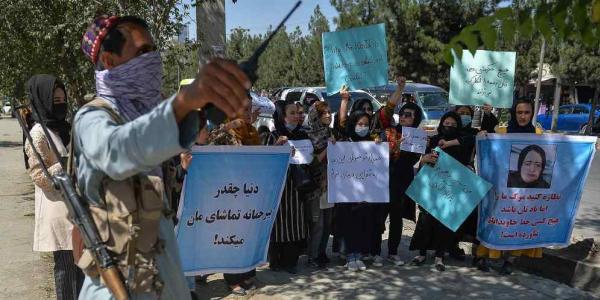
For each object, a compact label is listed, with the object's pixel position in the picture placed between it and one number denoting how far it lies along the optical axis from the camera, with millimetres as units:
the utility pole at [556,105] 23764
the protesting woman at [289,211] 5301
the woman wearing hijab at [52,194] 3533
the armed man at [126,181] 1689
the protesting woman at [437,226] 5465
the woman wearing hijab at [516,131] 5250
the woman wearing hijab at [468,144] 5461
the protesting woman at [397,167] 5629
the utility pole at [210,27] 5230
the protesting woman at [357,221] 5488
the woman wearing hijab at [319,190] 5473
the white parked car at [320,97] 14820
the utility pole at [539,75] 20519
